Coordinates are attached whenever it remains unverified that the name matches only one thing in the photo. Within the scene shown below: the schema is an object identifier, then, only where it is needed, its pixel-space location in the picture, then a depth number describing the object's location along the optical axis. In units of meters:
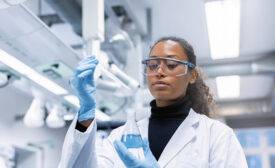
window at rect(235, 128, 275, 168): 6.45
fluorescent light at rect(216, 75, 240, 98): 4.86
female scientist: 1.16
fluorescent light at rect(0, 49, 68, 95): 2.06
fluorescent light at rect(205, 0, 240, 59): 2.83
